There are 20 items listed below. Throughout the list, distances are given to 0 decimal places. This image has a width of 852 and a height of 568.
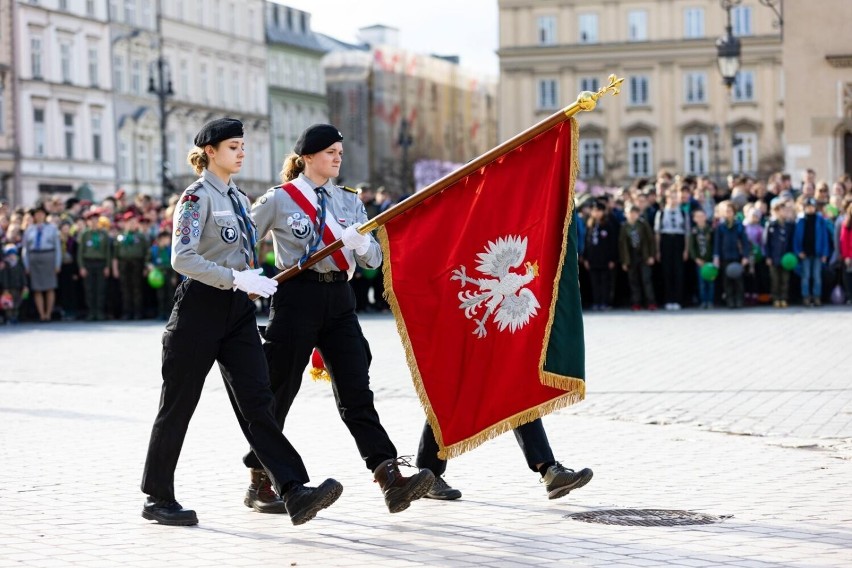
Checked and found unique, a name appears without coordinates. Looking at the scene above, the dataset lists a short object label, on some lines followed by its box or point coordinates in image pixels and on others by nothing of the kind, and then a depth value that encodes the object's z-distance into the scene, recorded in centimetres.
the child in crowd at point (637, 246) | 2558
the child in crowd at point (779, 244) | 2498
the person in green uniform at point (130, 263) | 2752
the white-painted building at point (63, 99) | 6550
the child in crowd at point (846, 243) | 2461
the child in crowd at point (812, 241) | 2469
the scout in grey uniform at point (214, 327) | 789
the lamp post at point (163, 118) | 4622
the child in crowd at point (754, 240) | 2530
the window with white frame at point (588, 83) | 9044
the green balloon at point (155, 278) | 2681
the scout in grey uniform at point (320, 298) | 822
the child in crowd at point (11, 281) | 2683
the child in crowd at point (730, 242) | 2505
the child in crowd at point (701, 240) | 2528
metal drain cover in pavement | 774
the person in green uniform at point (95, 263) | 2762
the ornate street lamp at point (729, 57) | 2672
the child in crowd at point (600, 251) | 2588
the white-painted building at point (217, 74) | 7862
